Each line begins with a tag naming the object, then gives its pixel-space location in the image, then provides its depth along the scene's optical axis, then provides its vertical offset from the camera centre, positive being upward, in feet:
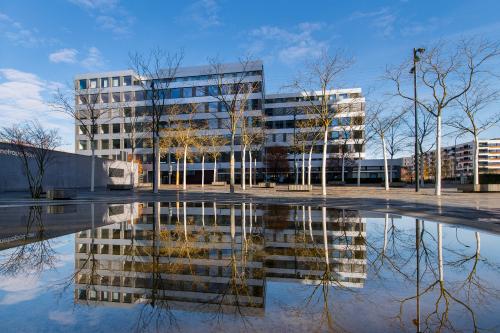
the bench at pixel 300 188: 102.68 -3.77
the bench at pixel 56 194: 67.92 -3.69
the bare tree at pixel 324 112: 87.92 +16.63
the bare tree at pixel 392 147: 166.30 +13.92
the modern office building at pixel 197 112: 229.66 +45.21
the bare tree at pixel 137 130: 206.59 +29.04
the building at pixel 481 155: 550.16 +34.37
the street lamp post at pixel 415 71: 89.63 +28.17
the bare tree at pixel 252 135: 123.75 +18.14
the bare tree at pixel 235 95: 97.66 +25.01
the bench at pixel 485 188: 96.37 -3.53
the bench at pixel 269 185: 130.91 -3.66
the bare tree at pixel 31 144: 82.79 +8.35
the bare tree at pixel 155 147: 92.26 +7.90
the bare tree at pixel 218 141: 179.42 +19.90
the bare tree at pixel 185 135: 148.15 +18.73
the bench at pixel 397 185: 144.20 -4.08
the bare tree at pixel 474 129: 99.62 +14.65
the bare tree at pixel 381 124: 120.11 +18.73
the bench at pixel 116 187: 112.68 -3.77
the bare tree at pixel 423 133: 153.36 +19.67
